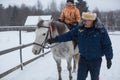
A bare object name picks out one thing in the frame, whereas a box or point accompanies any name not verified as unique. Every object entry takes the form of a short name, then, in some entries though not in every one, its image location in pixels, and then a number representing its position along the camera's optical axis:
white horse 3.19
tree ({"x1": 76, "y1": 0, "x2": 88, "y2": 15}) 22.31
